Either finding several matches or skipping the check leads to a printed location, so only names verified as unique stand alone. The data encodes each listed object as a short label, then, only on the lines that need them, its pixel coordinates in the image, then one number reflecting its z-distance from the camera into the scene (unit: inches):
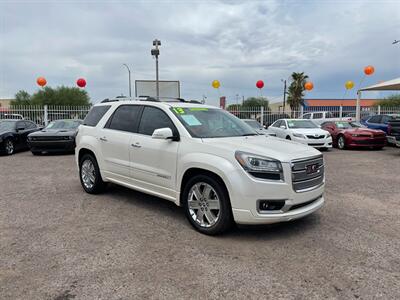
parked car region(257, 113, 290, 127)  942.4
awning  716.8
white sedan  547.2
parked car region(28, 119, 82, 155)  497.0
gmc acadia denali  157.4
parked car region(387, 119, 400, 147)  481.8
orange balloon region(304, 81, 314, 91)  1031.7
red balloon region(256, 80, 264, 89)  977.5
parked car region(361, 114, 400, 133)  646.5
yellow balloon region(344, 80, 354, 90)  969.5
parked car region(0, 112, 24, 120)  838.5
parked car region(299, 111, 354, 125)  820.0
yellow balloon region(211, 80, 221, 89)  986.1
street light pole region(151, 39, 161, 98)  768.9
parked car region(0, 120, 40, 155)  506.6
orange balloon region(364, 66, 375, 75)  813.9
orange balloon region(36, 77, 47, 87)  862.0
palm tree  1956.2
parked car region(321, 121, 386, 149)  561.3
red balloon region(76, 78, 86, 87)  906.3
